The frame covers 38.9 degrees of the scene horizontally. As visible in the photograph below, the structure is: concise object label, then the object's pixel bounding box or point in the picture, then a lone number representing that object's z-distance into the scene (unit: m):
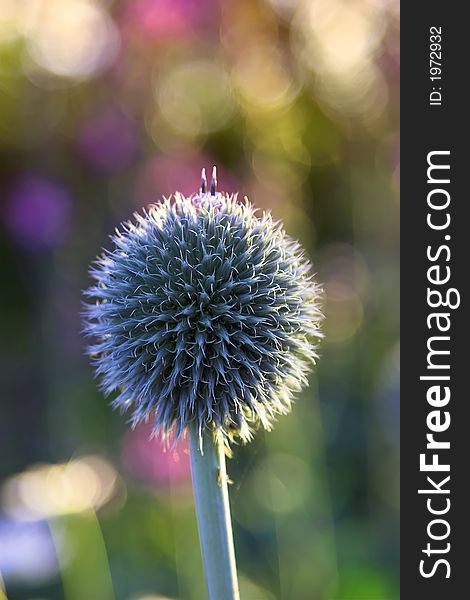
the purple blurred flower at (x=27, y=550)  1.74
